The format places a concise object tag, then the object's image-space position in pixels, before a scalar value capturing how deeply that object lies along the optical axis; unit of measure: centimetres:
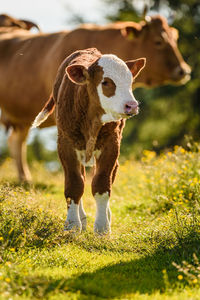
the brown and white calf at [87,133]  1040
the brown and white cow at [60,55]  1831
